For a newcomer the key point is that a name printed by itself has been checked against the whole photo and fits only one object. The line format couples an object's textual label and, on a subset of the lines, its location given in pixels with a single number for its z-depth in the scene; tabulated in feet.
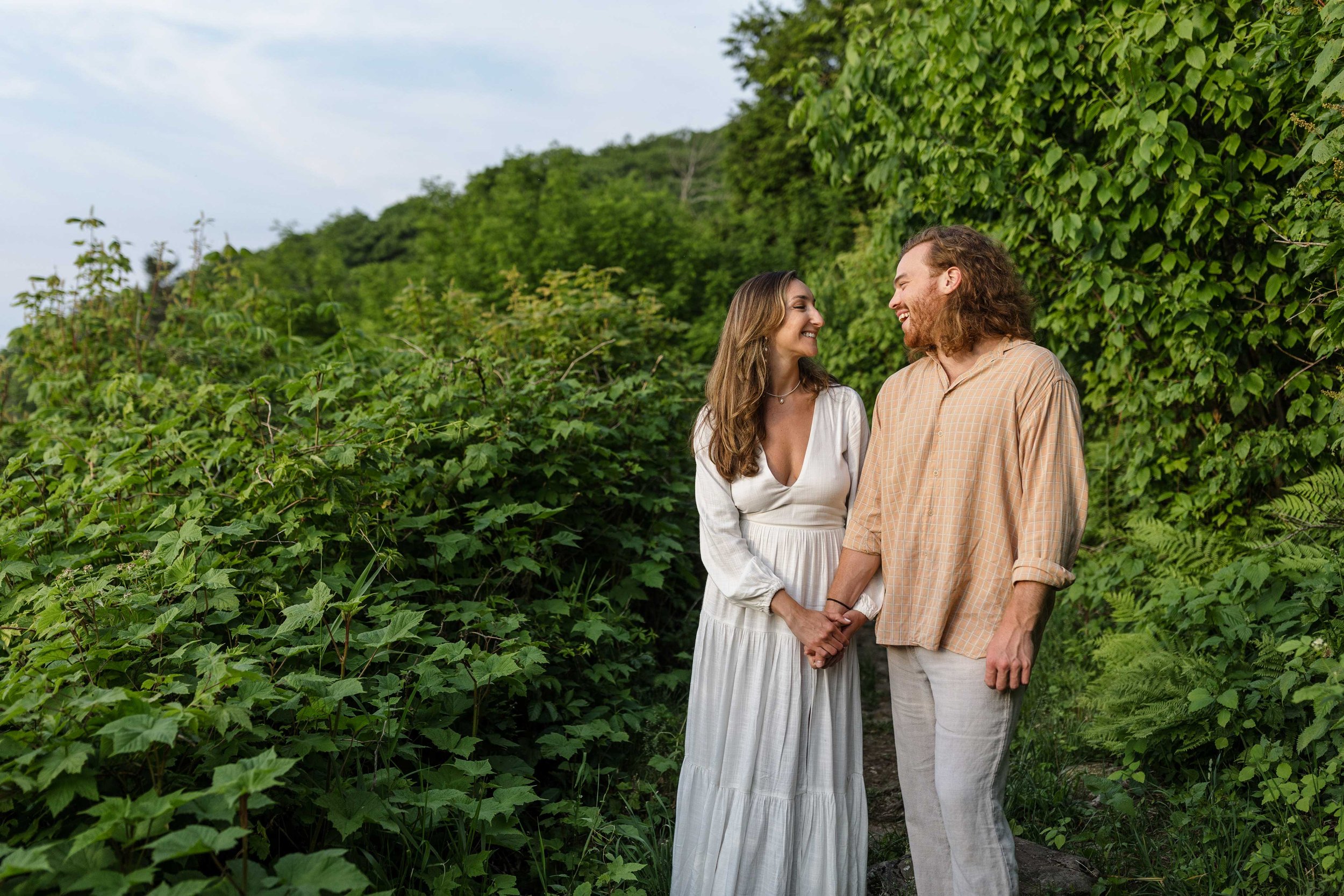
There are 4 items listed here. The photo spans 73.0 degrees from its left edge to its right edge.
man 7.37
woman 9.00
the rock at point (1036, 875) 9.36
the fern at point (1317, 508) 12.01
